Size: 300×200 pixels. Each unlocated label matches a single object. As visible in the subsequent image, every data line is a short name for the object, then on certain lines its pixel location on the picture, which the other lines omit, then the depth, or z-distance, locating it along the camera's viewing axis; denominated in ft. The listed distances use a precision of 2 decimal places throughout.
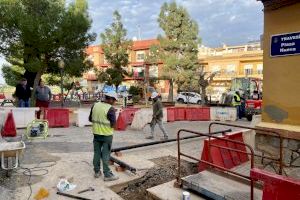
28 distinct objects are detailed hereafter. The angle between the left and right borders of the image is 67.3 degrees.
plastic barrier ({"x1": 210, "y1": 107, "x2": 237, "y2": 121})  44.04
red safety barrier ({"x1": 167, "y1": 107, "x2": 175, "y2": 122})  40.37
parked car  91.25
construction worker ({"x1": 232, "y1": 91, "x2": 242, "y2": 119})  45.84
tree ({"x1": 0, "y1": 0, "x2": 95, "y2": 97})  54.02
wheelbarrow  14.92
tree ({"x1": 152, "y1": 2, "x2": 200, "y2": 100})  92.45
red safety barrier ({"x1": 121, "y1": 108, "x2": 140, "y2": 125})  34.97
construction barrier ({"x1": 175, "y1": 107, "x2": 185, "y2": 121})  41.60
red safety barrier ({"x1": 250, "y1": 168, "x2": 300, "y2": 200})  8.52
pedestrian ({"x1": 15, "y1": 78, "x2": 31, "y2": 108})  33.05
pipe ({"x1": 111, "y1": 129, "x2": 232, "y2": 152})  19.03
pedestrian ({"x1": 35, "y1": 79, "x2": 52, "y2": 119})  33.35
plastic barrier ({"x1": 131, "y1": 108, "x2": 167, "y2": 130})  32.71
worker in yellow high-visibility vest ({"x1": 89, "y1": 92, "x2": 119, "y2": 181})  15.04
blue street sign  13.31
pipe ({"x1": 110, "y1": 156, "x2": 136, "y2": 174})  16.09
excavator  43.58
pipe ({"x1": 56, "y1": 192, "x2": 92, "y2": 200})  12.99
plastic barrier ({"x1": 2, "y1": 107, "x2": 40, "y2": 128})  31.14
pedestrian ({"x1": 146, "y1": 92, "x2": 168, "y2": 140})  26.39
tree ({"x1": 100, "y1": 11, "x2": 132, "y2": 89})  93.01
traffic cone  26.31
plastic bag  13.70
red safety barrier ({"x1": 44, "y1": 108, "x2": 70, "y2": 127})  32.02
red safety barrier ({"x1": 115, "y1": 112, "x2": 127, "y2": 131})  31.74
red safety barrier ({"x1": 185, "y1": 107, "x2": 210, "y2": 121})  42.73
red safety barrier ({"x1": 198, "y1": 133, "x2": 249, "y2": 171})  15.87
